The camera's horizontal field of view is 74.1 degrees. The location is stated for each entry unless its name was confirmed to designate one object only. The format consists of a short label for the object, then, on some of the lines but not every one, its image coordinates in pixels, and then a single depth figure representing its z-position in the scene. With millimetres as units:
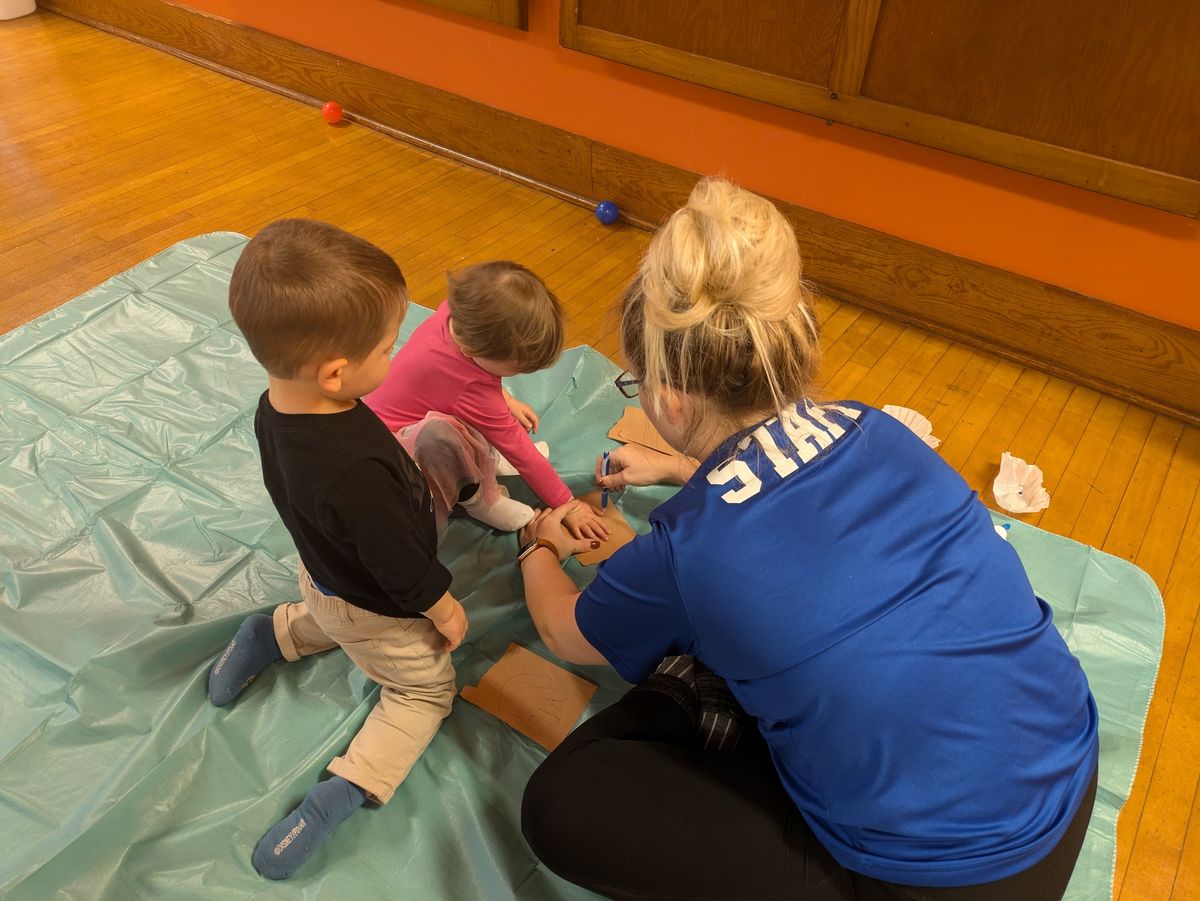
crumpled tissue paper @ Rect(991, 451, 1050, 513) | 1812
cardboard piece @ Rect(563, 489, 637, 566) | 1643
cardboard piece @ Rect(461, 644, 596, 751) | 1362
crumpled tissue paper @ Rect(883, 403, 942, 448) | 1970
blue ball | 2652
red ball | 3156
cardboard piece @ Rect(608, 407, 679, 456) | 1881
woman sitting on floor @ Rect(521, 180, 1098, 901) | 829
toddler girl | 1333
